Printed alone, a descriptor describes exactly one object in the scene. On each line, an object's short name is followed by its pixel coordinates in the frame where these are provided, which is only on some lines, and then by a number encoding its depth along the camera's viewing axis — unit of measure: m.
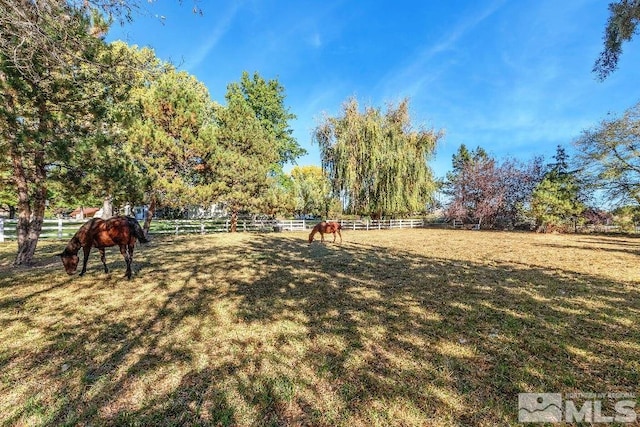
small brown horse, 14.84
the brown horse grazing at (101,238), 6.36
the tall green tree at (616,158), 14.83
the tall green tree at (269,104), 29.77
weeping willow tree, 24.11
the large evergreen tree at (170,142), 14.17
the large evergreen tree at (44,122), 6.13
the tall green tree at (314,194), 25.53
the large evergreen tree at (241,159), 17.48
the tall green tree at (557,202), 24.44
